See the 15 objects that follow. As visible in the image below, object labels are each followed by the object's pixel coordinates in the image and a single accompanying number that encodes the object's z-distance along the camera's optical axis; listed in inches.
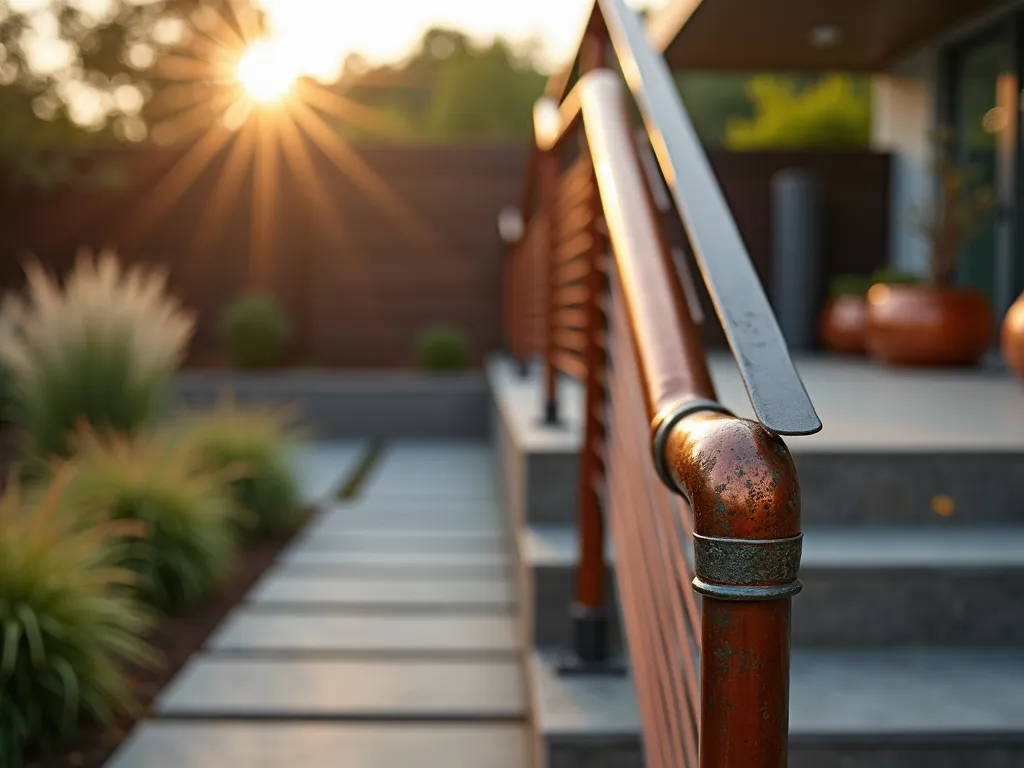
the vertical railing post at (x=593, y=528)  65.6
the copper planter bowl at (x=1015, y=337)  108.0
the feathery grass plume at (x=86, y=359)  158.1
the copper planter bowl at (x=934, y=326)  173.6
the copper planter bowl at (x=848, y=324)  231.9
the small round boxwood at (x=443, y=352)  300.8
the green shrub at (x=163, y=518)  112.9
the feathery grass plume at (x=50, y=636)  77.1
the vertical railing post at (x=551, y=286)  97.7
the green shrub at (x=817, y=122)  389.7
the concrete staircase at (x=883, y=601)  54.2
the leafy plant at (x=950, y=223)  165.5
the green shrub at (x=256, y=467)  150.7
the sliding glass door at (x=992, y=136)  207.6
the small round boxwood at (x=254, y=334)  310.8
